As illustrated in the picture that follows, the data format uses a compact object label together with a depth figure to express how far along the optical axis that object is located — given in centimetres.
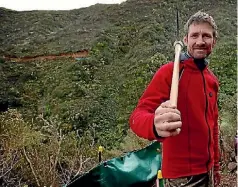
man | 159
